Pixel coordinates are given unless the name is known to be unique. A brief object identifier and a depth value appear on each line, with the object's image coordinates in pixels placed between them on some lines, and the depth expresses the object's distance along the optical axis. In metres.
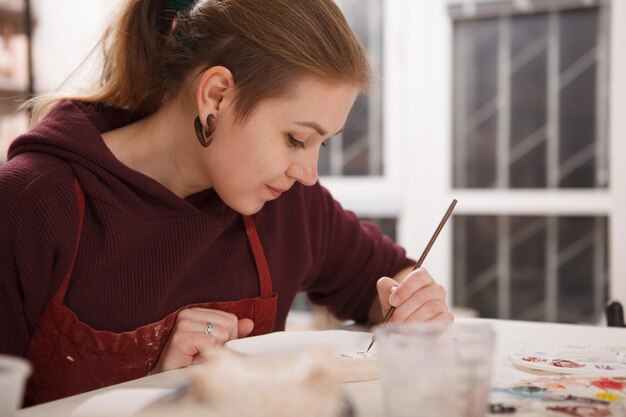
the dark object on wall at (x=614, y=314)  1.25
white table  0.68
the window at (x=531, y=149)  2.87
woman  0.98
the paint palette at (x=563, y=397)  0.66
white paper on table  0.58
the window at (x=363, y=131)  3.20
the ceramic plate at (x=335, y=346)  0.81
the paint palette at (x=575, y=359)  0.82
